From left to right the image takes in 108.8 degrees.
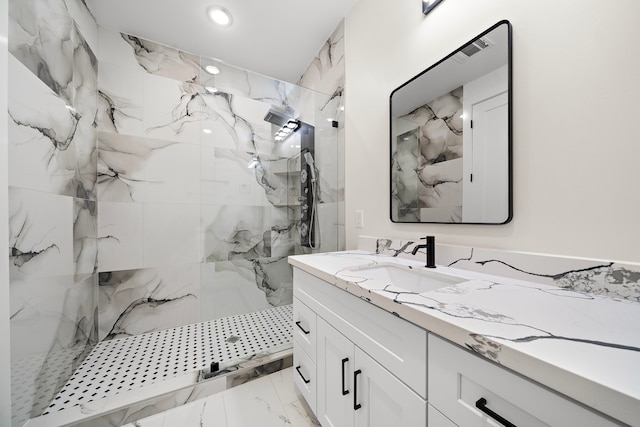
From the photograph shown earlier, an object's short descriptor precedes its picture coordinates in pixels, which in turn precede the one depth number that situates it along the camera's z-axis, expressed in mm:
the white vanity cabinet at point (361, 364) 566
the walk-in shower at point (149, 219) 1051
